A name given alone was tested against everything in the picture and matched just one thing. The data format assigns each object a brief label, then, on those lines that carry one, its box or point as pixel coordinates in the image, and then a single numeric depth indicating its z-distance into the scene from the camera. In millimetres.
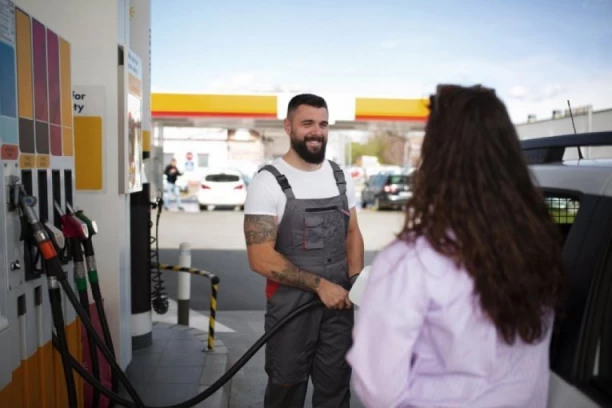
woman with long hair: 1680
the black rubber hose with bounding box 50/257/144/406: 3266
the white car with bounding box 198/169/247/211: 24750
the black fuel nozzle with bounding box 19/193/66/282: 2963
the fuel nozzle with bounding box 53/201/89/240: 3533
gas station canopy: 26344
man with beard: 3564
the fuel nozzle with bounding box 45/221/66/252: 3182
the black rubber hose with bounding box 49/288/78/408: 3254
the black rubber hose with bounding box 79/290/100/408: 3605
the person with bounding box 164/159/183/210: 26891
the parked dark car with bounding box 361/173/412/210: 25938
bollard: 6950
